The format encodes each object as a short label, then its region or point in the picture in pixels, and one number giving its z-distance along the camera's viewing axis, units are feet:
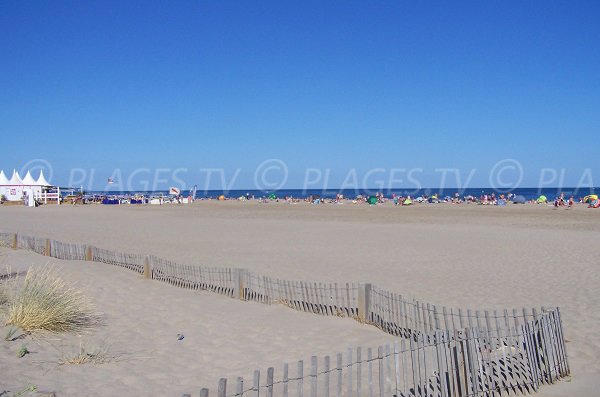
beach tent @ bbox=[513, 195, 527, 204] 217.48
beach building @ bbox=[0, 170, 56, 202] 207.31
